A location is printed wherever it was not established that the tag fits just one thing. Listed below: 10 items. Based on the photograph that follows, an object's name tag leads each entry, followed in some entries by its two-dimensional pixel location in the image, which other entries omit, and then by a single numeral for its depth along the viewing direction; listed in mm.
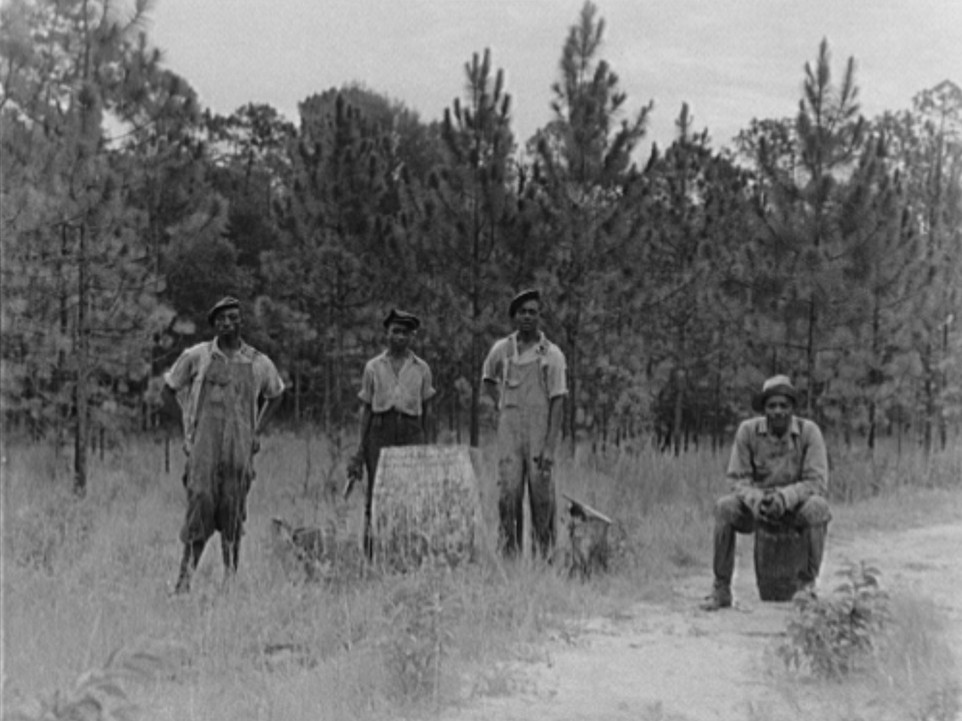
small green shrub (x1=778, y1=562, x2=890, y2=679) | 5488
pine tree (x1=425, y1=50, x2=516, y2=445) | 13570
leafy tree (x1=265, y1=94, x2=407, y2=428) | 13430
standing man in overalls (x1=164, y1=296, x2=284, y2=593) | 6961
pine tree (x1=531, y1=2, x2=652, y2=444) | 13703
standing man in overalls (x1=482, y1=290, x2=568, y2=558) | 7840
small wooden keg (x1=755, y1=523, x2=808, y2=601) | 7332
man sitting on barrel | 7262
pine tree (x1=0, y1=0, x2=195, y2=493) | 10031
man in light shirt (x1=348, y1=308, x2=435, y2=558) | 8125
